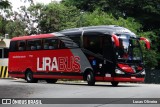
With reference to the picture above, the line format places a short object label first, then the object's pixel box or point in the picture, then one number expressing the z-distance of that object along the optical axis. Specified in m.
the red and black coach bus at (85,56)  24.39
